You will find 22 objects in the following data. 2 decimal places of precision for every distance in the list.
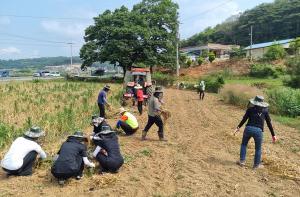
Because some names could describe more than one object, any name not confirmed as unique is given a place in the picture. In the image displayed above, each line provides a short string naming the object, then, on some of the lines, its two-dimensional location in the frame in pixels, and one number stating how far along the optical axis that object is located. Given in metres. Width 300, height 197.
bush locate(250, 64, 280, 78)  28.46
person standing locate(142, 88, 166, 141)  7.38
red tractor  13.22
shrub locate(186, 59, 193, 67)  35.83
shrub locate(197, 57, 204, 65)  35.33
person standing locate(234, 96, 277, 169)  5.73
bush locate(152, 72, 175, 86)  25.88
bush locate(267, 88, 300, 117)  12.19
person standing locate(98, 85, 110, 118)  9.47
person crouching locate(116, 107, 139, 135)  8.13
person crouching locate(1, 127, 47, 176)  5.27
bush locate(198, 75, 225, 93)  20.77
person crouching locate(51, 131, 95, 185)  4.99
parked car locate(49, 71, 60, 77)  43.51
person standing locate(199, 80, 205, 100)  16.31
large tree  28.82
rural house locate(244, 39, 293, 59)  37.76
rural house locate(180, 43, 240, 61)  47.35
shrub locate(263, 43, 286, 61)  32.89
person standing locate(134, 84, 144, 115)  11.07
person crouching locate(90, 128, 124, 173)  5.43
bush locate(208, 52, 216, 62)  36.66
